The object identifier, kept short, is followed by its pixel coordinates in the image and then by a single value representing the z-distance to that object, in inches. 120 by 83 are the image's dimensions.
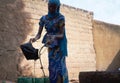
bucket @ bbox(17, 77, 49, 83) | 145.6
